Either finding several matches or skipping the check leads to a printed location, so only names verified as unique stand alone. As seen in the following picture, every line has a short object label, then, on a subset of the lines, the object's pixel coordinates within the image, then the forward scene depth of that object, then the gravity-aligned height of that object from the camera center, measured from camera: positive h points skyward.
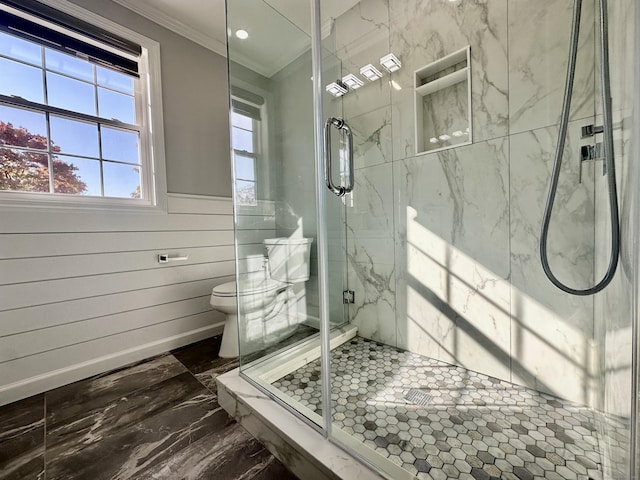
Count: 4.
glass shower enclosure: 0.96 -0.02
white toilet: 1.74 -0.44
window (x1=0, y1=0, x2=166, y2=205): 1.53 +0.84
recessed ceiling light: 1.75 +1.34
